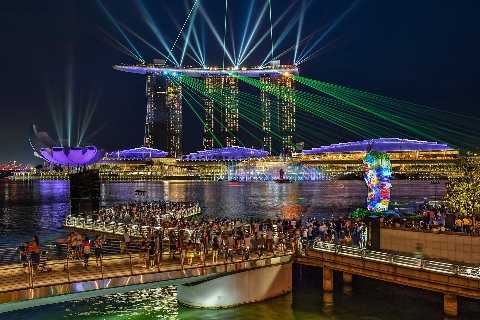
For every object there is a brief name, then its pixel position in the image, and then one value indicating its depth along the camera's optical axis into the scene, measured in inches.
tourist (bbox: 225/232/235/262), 703.1
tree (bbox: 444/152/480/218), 1190.9
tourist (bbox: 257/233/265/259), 735.6
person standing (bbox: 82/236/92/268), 631.2
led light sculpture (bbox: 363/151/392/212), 1246.9
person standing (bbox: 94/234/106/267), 643.2
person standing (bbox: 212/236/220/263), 698.2
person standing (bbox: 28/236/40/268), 596.4
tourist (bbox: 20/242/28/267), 638.5
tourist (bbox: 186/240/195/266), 672.1
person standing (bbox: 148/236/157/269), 645.9
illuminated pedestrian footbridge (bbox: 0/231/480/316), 563.8
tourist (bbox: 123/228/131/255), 747.7
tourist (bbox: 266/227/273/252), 768.9
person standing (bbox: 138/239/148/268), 650.9
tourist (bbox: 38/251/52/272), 602.2
